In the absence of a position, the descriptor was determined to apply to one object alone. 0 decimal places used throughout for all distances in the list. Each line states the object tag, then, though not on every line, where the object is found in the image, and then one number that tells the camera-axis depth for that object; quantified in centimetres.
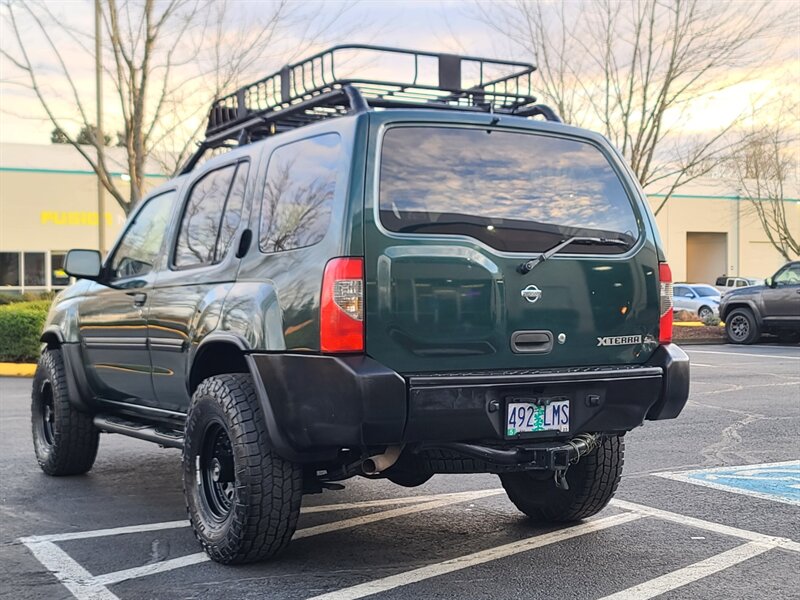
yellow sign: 3284
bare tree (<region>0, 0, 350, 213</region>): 1658
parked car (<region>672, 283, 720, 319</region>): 3297
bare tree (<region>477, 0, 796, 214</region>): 1967
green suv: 439
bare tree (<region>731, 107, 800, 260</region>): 2640
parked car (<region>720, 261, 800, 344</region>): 2066
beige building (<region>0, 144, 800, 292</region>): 3241
